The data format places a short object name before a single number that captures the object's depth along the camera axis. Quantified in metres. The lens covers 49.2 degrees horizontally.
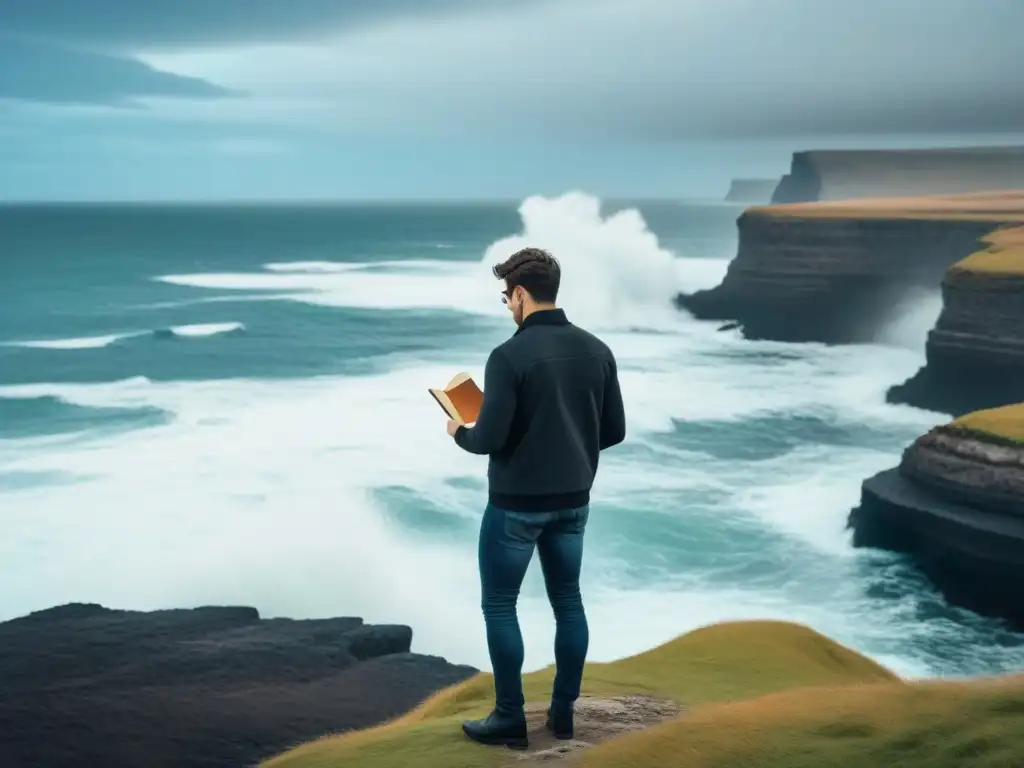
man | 4.82
